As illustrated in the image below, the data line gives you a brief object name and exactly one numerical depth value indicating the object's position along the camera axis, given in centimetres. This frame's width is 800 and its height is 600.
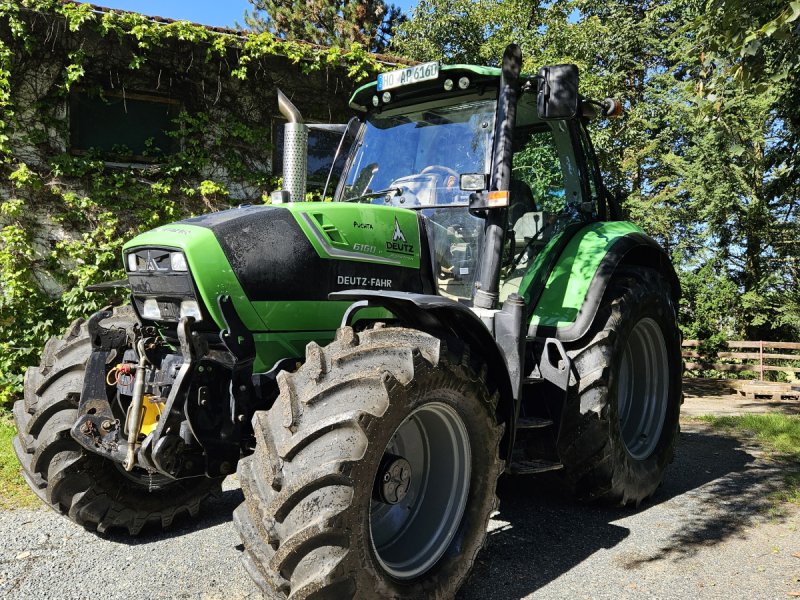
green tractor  250
